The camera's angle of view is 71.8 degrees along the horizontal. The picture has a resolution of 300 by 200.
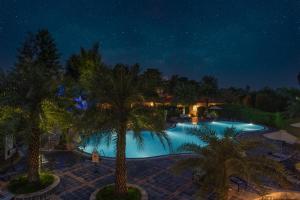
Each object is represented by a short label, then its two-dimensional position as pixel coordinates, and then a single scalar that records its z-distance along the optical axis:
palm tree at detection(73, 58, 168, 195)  8.12
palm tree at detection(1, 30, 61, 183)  8.68
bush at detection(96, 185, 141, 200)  8.37
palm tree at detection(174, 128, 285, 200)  6.57
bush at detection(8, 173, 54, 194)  8.90
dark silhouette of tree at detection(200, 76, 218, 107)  40.12
